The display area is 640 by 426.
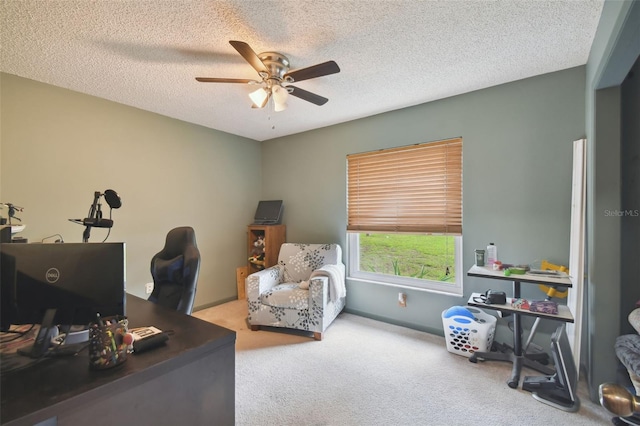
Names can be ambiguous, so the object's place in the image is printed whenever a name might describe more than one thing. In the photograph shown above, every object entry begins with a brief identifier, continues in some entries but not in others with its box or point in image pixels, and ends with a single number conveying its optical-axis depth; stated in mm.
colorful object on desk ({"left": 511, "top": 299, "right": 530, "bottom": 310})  2034
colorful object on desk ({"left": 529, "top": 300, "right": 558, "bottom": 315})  1941
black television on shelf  4008
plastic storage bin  2287
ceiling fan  1729
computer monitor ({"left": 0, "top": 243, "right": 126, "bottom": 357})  991
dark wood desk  723
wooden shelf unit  3805
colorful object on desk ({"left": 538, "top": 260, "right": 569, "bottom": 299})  2164
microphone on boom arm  1682
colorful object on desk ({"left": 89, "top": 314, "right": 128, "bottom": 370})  847
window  2771
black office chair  1627
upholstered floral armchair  2701
